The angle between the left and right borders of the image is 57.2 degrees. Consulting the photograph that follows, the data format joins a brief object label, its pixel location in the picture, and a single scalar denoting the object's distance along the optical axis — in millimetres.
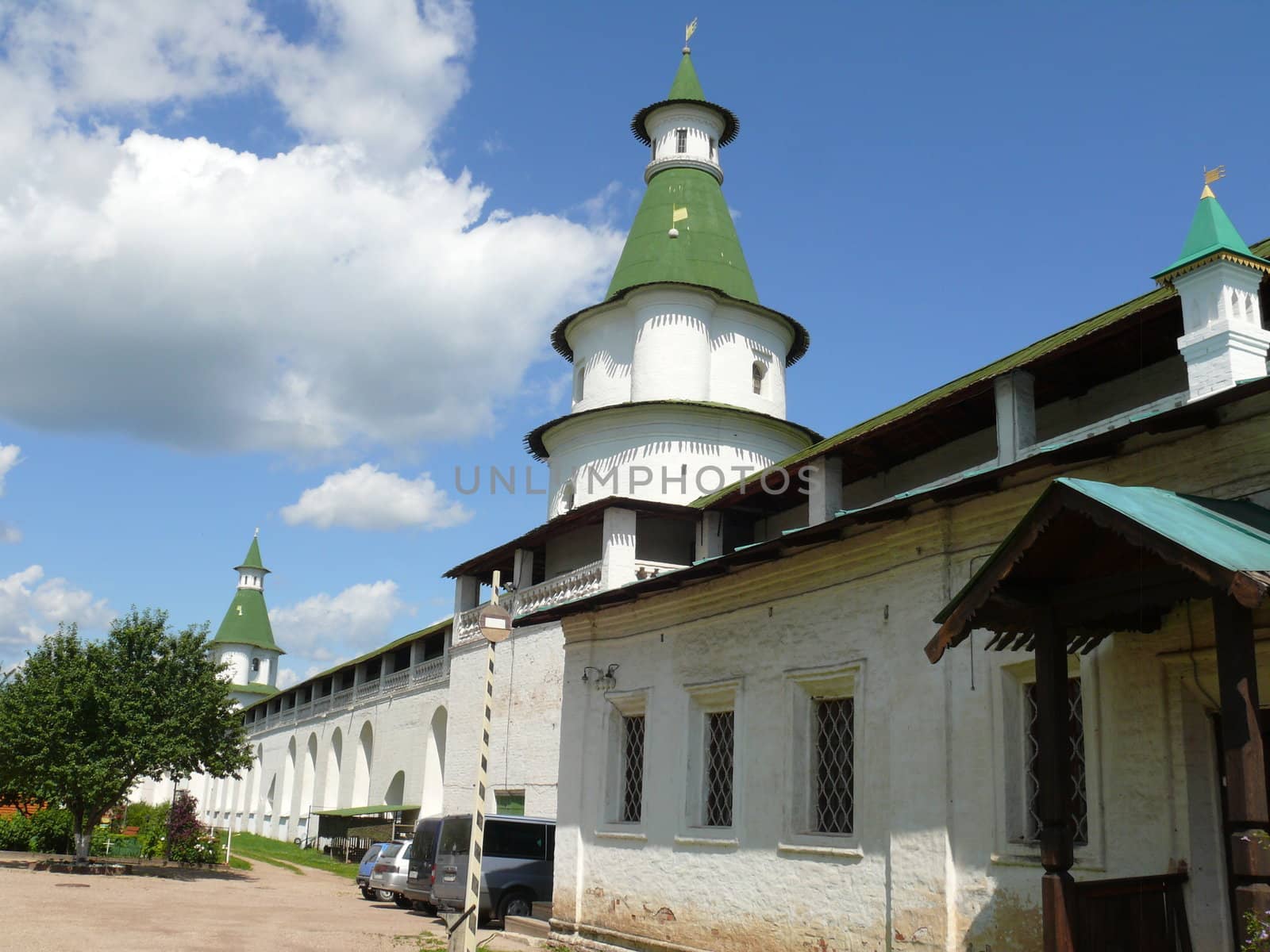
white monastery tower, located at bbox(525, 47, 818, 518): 27812
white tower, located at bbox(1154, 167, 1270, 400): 12023
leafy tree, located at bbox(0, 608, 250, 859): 26547
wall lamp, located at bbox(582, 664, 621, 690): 15102
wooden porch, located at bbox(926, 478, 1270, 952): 6148
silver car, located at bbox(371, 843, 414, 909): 21375
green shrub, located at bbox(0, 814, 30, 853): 35125
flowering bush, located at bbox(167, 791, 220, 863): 31453
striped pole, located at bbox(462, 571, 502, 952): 10102
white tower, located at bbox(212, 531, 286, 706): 76894
